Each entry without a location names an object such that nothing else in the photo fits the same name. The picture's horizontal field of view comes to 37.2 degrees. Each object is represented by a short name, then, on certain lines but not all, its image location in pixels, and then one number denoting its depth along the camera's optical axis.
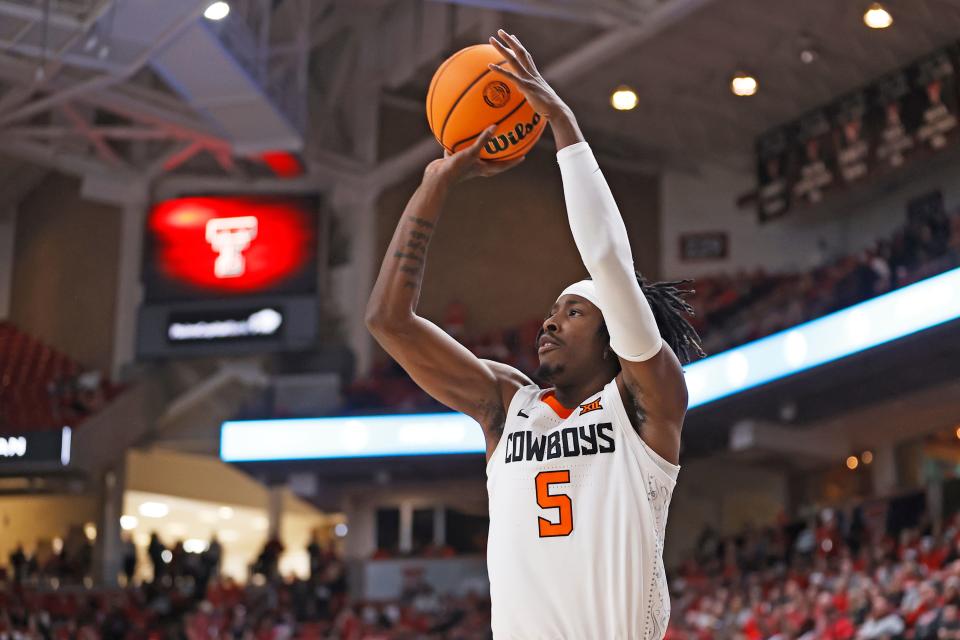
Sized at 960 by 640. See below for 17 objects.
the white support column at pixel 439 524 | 23.12
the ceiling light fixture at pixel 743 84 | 19.36
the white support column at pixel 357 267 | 23.00
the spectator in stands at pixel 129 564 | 22.39
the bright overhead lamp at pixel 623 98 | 20.28
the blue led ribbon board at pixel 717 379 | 14.91
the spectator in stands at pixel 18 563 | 21.54
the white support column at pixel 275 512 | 26.00
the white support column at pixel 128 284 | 23.91
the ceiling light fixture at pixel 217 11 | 15.89
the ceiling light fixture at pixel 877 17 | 17.41
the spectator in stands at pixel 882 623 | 11.44
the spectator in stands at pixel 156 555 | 22.23
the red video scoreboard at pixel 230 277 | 21.94
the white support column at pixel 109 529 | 22.89
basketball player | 3.37
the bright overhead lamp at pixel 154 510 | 26.31
